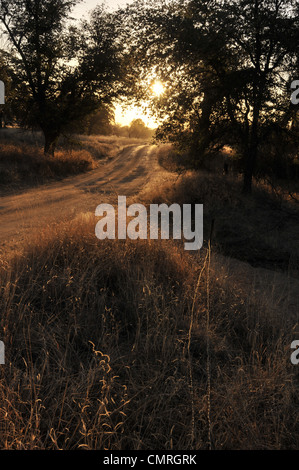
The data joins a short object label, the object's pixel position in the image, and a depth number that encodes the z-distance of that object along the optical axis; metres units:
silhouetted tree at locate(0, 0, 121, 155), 18.39
